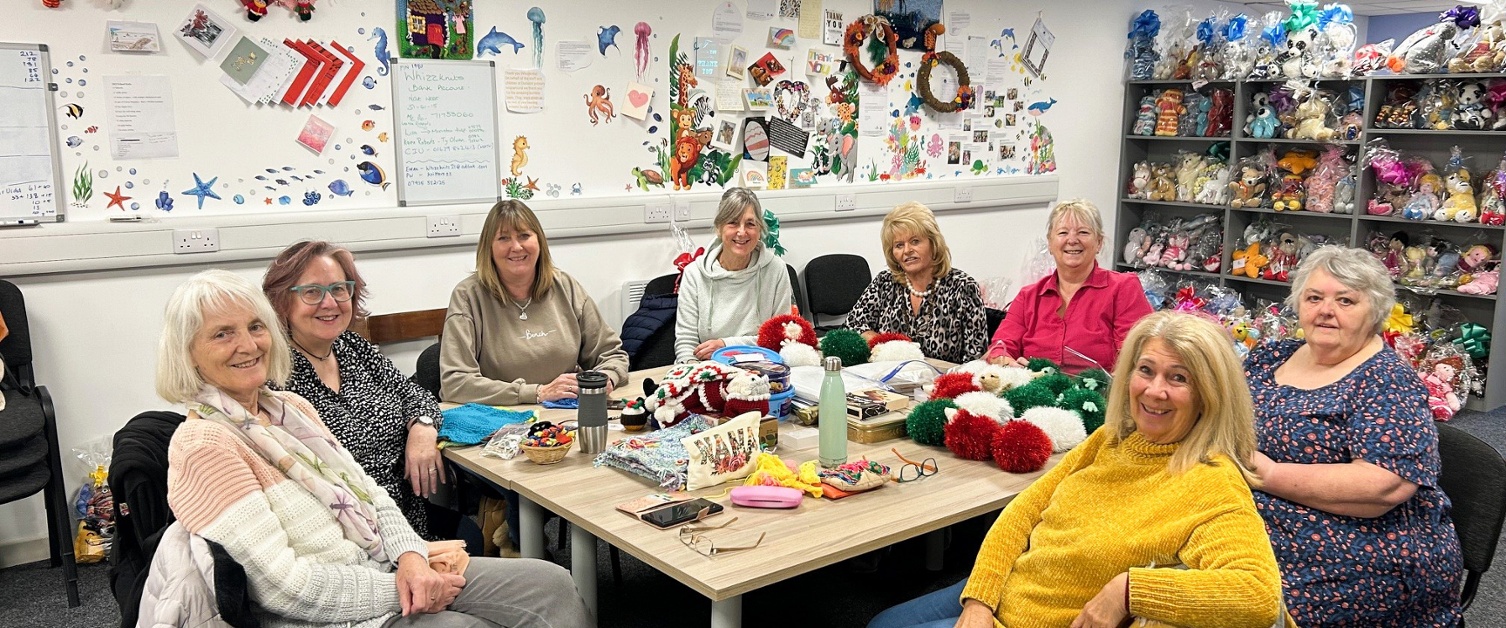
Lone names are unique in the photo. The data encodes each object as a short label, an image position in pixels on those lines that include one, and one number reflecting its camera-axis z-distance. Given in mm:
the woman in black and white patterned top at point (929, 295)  3551
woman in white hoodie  3785
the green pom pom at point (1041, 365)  3094
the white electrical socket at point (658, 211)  4547
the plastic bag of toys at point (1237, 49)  5738
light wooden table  1916
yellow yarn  2273
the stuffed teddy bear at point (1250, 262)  5969
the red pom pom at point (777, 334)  3406
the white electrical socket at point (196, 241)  3486
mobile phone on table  2074
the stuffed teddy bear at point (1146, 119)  6250
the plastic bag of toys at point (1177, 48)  6012
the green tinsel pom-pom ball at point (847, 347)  3328
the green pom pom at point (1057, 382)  2777
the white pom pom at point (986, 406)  2576
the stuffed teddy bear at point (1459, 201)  5090
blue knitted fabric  2652
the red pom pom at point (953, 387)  2793
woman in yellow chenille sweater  1714
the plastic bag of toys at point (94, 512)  3389
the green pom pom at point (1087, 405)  2615
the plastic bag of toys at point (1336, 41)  5402
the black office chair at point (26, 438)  3016
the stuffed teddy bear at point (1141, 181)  6387
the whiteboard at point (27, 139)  3188
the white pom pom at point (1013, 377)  2902
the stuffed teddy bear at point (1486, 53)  4914
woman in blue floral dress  2076
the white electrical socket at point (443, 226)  4000
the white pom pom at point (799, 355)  3189
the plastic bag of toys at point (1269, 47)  5648
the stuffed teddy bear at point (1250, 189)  5863
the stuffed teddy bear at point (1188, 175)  6164
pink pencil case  2184
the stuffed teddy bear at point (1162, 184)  6270
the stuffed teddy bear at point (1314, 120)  5523
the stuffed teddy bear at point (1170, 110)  6113
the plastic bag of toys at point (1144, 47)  6078
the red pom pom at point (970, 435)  2473
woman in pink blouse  3367
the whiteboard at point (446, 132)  3920
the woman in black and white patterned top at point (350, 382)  2492
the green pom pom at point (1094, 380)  2811
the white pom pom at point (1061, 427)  2549
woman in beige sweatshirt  2994
